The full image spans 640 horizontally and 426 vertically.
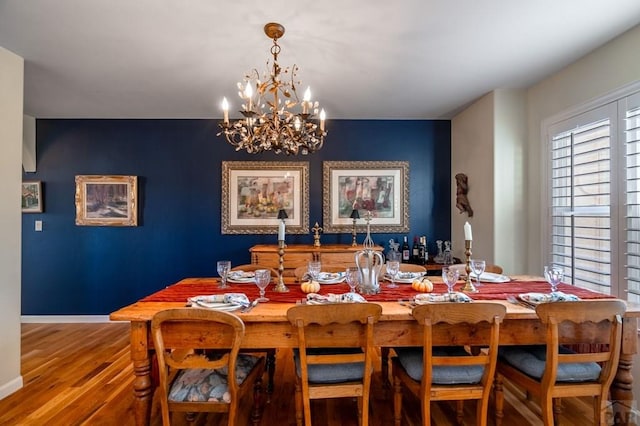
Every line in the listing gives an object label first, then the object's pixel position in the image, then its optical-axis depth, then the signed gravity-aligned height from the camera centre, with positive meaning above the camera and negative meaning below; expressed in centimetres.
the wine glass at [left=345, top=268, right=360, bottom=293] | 201 -40
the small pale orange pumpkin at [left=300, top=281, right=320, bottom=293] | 207 -48
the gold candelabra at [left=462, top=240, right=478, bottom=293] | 208 -43
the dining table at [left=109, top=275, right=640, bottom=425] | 167 -64
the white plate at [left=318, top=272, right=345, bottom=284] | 234 -49
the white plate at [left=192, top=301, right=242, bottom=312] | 173 -51
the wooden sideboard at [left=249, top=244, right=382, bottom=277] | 355 -48
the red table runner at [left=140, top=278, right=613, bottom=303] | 197 -52
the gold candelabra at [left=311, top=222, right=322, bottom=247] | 387 -26
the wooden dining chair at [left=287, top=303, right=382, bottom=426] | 158 -70
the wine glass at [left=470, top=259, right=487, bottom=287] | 218 -37
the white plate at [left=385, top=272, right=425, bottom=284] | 237 -49
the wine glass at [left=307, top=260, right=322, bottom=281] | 222 -39
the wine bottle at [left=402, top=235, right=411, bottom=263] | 400 -50
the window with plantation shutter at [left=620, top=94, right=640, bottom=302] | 210 +13
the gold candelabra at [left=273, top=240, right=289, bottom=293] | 212 -42
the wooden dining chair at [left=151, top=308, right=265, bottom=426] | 155 -74
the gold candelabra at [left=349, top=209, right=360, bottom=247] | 391 -6
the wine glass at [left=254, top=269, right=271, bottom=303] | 195 -40
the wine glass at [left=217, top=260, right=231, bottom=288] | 224 -41
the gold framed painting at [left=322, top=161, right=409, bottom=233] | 410 +22
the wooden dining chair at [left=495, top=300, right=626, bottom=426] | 159 -79
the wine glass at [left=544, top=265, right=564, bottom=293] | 199 -39
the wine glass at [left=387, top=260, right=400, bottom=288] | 228 -40
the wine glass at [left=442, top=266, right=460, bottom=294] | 195 -39
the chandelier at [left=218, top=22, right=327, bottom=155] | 202 +56
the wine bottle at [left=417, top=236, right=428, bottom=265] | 392 -46
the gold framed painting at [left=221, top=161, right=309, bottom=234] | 408 +19
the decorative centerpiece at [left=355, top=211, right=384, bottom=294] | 208 -37
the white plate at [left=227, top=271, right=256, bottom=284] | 240 -49
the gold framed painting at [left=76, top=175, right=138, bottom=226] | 402 +16
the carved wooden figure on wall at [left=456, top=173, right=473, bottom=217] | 369 +23
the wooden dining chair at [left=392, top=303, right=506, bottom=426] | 159 -75
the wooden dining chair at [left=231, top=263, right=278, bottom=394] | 240 -119
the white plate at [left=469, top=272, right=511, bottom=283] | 237 -49
